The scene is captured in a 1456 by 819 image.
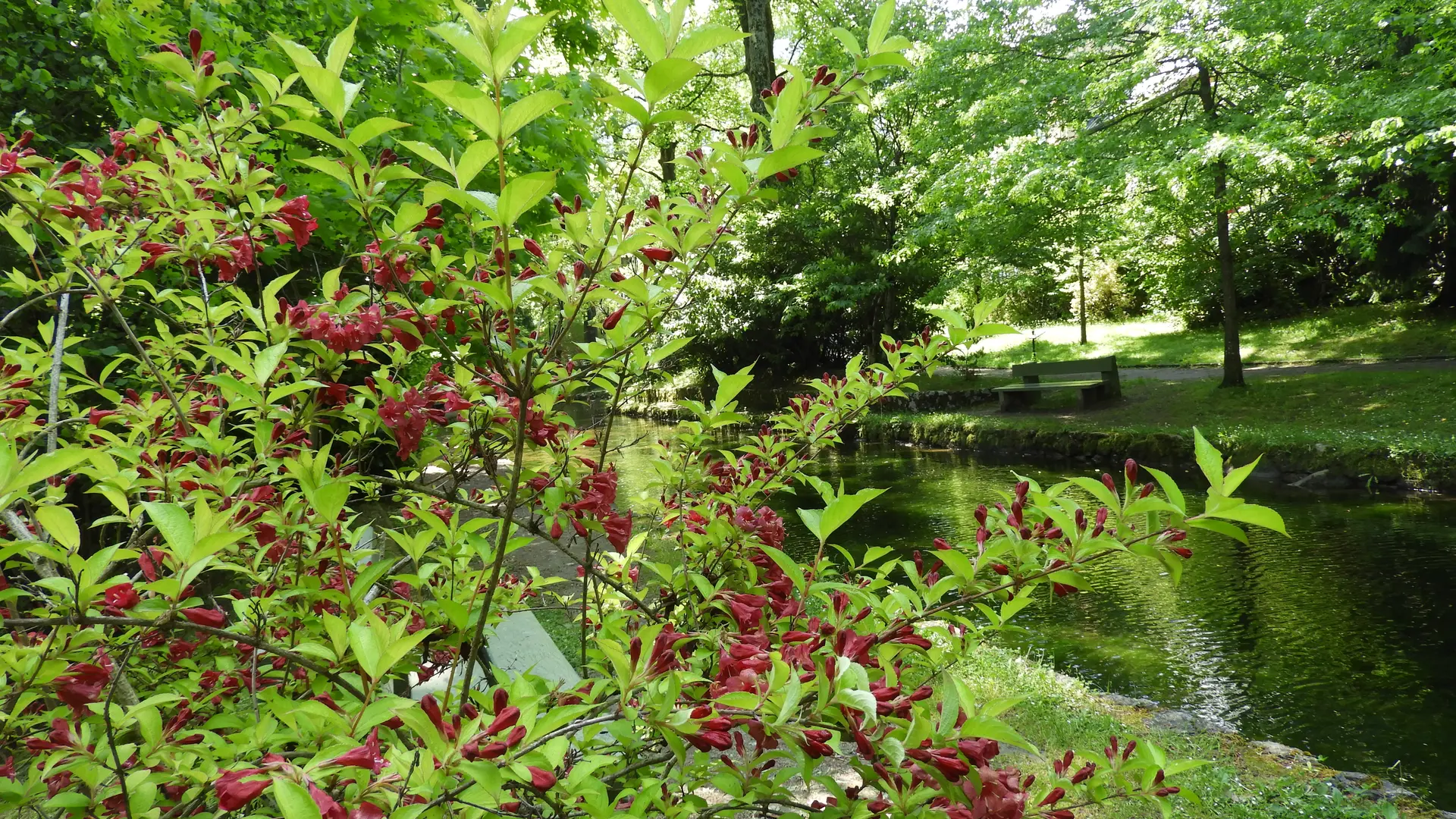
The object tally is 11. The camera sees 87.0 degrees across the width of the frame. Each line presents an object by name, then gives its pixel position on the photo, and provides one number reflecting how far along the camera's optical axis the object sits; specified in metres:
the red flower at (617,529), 1.43
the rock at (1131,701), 4.34
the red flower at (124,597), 0.99
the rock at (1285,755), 3.63
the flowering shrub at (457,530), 0.88
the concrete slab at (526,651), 3.26
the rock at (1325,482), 8.38
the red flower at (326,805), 0.75
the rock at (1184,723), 3.96
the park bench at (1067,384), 12.98
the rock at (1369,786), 3.24
